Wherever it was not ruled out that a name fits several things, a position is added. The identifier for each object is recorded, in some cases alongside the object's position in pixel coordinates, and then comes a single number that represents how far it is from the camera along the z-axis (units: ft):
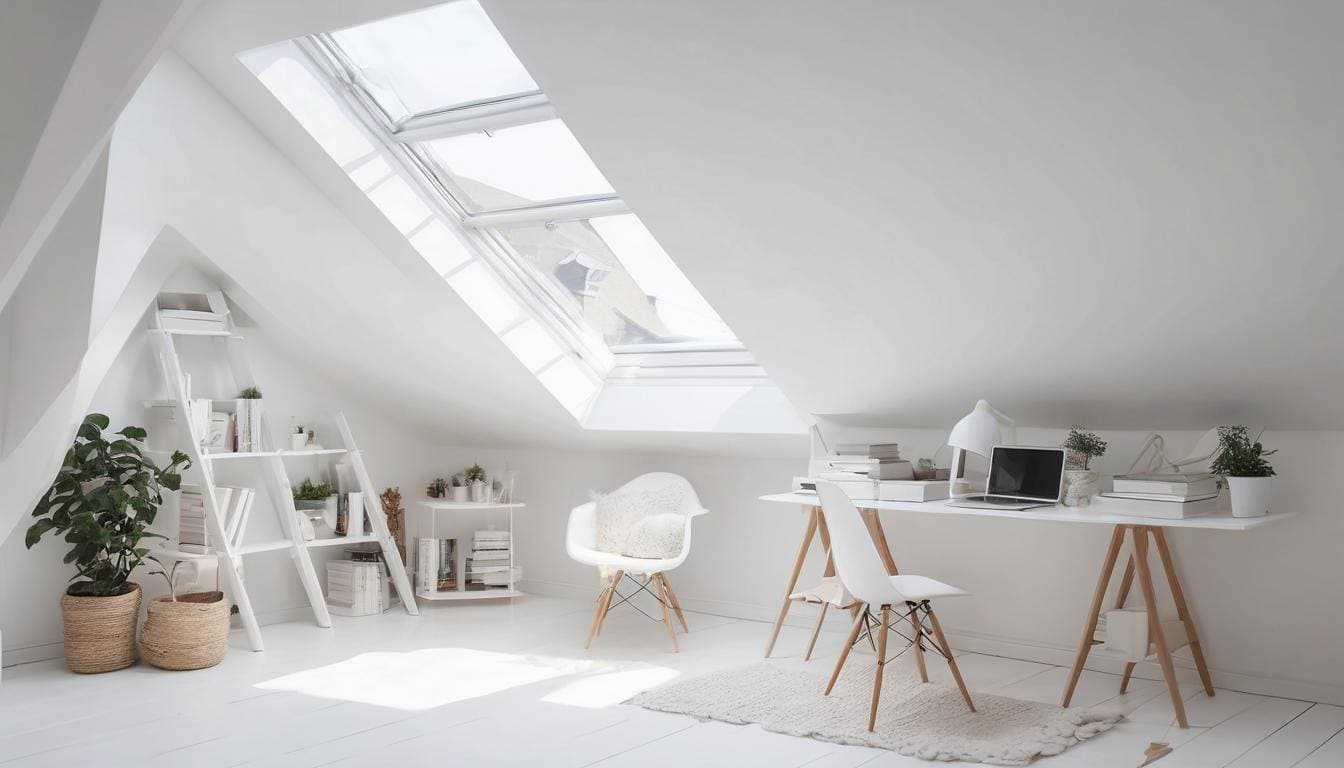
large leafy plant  13.82
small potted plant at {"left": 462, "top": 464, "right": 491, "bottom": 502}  18.81
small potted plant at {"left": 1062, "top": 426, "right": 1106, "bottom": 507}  12.42
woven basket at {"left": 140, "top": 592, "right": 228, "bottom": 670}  13.83
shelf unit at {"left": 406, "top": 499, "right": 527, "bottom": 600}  18.03
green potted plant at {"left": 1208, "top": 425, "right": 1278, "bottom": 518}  11.27
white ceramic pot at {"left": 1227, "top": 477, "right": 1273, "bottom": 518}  11.26
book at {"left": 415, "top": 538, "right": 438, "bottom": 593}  18.13
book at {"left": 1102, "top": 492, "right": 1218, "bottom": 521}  11.20
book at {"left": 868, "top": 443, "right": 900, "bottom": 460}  13.74
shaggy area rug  10.50
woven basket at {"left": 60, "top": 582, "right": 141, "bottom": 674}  13.78
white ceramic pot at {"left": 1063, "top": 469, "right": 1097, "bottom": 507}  12.40
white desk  11.09
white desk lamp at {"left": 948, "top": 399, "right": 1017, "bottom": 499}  12.39
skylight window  12.40
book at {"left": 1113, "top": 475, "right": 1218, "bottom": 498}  11.30
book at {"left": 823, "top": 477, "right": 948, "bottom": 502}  13.20
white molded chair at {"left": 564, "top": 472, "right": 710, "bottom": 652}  15.07
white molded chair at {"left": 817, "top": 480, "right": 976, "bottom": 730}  11.25
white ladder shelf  14.97
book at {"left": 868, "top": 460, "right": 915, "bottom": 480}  13.53
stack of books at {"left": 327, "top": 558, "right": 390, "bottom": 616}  17.53
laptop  12.55
